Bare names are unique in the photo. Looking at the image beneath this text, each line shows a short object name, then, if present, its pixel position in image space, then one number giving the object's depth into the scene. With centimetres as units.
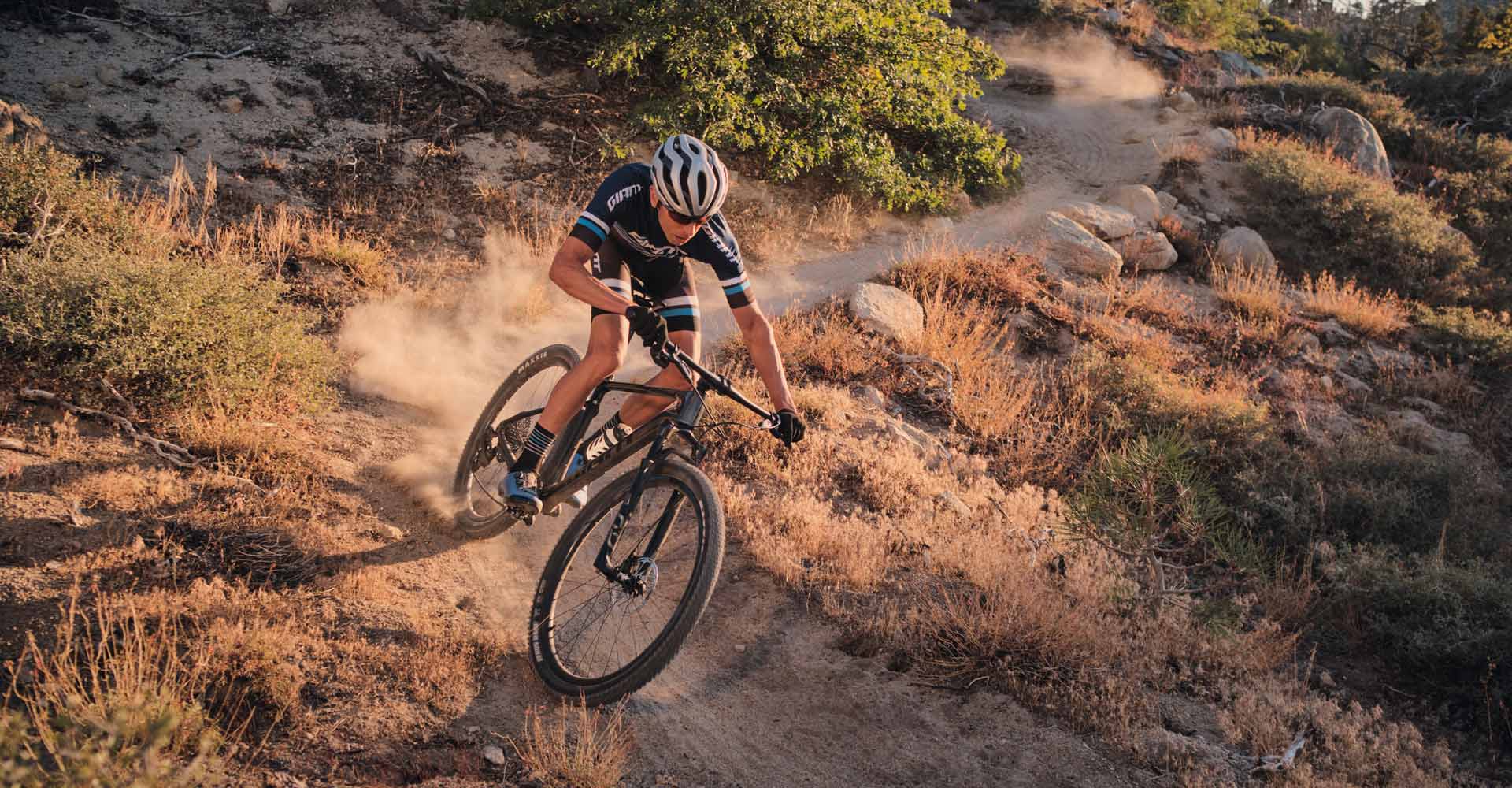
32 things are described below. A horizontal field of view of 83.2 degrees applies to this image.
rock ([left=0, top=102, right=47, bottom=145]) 886
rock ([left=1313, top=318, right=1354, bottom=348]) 1336
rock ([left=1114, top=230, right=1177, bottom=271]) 1458
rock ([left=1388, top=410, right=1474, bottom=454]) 1101
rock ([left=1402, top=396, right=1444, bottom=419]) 1204
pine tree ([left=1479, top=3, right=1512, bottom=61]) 2891
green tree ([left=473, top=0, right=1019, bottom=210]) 1211
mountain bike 396
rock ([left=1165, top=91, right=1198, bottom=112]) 2088
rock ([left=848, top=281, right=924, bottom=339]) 1038
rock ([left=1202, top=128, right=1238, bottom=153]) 1830
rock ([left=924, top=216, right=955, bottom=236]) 1413
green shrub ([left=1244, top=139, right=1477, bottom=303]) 1534
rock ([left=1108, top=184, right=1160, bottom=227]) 1567
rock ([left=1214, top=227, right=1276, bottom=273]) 1500
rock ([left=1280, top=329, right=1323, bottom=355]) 1268
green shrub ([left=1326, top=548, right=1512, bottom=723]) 627
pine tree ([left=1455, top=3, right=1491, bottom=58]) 3031
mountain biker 436
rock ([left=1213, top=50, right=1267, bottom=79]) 2552
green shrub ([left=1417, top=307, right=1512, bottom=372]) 1314
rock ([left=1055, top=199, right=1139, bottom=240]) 1477
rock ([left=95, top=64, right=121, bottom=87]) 1139
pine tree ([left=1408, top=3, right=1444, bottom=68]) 3066
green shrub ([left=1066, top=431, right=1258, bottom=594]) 741
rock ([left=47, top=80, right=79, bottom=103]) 1080
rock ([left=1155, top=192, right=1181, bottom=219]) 1613
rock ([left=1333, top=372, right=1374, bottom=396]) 1222
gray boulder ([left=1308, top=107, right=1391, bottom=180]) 1861
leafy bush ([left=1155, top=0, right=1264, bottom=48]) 2842
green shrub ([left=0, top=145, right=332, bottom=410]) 555
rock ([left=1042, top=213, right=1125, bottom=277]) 1361
